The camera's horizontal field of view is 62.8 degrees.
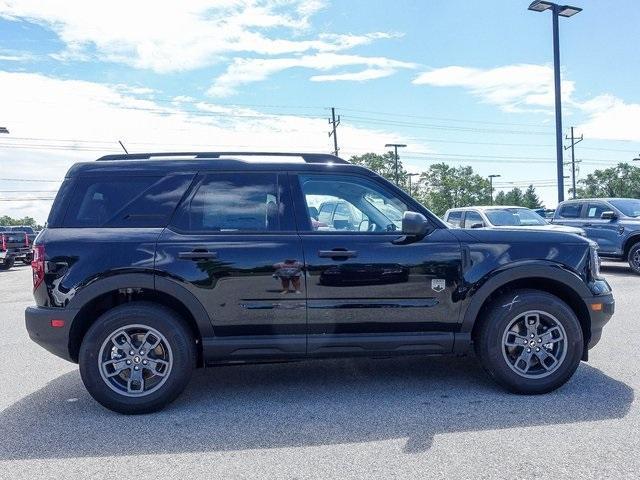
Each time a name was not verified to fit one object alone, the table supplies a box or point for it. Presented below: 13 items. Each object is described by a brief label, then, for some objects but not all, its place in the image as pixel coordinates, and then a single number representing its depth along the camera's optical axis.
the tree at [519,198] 87.12
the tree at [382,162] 72.19
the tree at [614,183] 73.06
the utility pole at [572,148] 62.08
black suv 4.02
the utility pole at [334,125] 45.67
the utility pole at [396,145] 51.66
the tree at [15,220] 114.09
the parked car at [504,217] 13.01
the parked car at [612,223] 12.27
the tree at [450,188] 78.75
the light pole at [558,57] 16.45
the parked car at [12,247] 19.38
